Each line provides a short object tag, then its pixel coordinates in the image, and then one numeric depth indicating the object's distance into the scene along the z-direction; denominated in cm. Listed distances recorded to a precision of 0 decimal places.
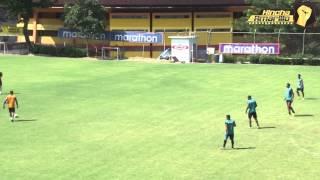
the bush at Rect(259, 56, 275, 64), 5916
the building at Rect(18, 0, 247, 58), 6775
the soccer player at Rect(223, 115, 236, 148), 2270
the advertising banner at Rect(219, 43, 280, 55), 6048
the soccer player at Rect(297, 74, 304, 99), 3538
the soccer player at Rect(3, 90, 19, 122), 2844
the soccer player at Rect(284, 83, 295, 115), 2997
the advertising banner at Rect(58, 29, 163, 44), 6675
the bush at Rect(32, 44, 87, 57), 6756
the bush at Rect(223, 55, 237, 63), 6041
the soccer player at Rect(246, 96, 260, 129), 2695
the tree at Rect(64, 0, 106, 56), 6594
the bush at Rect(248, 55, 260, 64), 5960
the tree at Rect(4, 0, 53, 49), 6825
